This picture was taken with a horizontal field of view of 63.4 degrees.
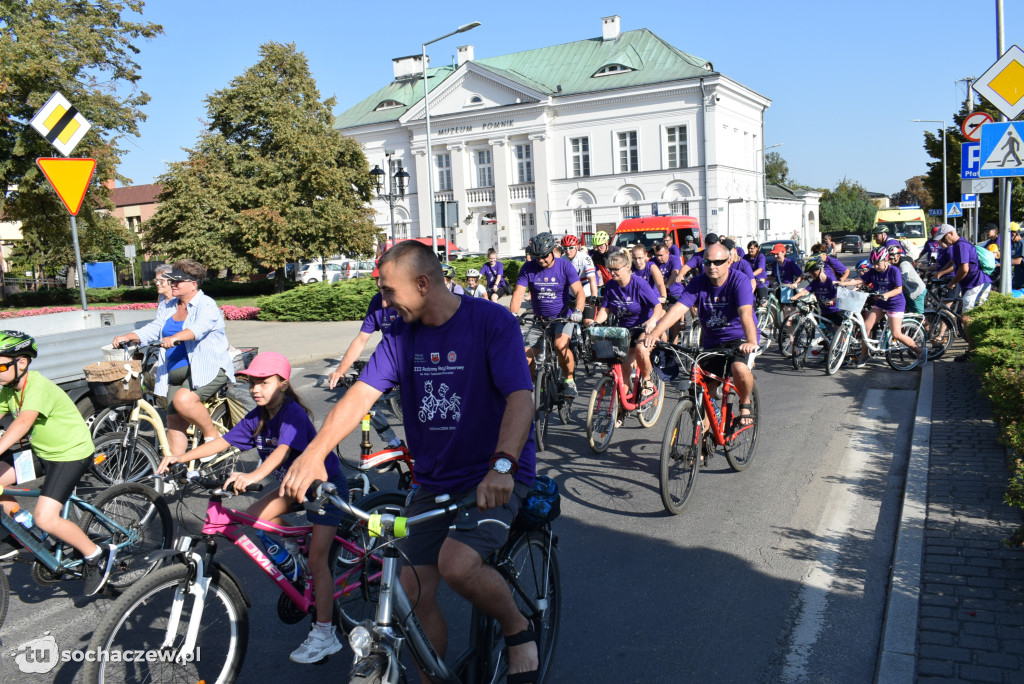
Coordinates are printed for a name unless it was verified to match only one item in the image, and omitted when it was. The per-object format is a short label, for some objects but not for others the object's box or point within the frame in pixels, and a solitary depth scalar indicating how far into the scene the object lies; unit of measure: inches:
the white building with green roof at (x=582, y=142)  1995.6
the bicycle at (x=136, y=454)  230.8
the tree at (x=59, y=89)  911.7
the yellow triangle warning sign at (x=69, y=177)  343.9
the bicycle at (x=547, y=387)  309.1
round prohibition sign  530.6
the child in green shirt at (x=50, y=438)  175.0
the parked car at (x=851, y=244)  2217.0
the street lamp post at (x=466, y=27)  890.1
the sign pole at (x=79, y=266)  369.3
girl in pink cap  145.9
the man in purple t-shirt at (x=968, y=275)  500.4
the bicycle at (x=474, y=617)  107.3
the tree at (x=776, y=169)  4013.0
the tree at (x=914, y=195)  4231.1
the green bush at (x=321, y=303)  890.7
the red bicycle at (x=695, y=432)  230.5
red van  1054.4
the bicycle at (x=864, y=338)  456.4
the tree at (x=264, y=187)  1262.3
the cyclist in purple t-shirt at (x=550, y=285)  346.9
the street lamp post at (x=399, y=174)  970.7
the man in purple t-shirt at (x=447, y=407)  121.6
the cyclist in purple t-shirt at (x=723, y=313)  258.2
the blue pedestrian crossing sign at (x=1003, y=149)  386.3
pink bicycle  123.0
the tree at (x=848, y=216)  3245.6
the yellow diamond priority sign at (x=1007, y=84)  366.3
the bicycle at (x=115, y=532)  176.6
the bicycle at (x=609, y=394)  291.1
